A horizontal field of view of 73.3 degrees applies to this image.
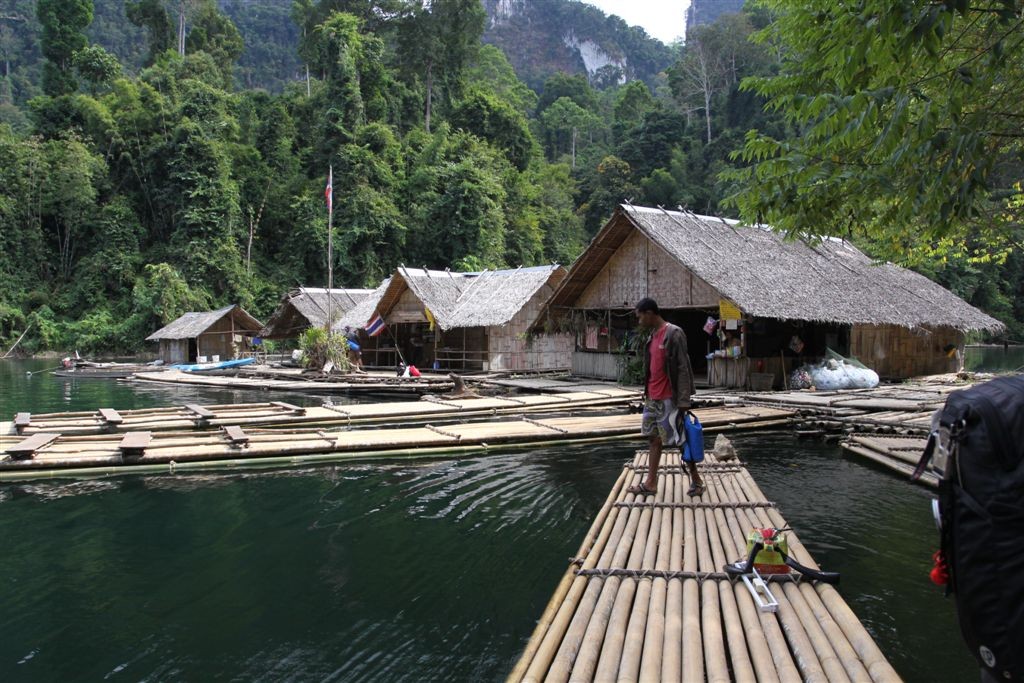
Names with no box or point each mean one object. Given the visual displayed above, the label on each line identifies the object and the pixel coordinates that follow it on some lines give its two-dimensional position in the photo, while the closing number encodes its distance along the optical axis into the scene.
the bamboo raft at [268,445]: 7.50
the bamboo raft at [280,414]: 9.75
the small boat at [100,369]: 25.48
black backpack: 1.76
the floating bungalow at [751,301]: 14.59
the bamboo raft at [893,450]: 7.73
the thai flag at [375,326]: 22.73
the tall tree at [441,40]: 44.59
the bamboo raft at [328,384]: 17.77
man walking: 5.38
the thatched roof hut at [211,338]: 29.30
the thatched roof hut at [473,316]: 20.55
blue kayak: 26.28
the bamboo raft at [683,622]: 2.72
